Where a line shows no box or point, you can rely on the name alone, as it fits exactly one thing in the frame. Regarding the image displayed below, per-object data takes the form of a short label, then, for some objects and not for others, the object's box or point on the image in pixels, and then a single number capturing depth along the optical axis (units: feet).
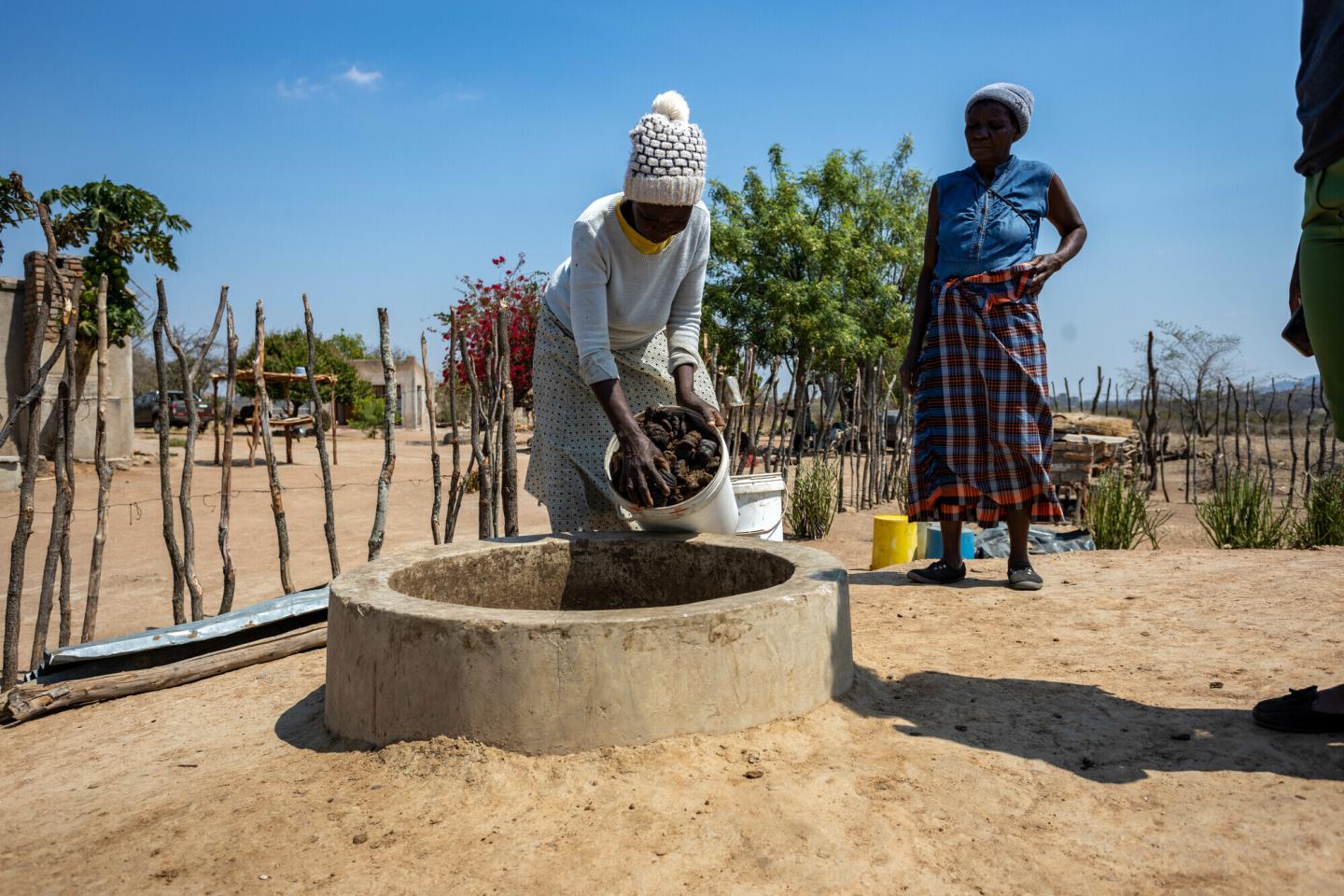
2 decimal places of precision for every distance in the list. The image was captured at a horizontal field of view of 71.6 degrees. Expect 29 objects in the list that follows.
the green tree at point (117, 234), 37.70
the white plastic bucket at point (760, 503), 15.37
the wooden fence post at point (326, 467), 14.38
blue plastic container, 17.48
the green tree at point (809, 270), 54.34
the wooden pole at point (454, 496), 16.02
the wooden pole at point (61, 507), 12.17
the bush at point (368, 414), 95.34
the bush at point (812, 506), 27.48
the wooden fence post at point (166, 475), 13.71
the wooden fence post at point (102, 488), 13.30
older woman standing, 11.29
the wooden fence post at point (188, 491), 13.65
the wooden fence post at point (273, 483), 14.44
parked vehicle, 72.49
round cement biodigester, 6.84
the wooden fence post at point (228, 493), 14.37
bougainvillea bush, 55.93
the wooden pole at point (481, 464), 15.42
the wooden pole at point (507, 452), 15.39
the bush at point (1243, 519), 17.79
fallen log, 10.28
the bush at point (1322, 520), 17.63
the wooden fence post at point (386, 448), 13.91
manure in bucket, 9.70
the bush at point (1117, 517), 18.35
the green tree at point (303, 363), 83.82
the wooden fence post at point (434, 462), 15.72
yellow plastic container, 17.15
